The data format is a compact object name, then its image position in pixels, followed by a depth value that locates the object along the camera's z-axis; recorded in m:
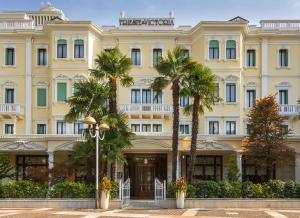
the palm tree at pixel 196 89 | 22.31
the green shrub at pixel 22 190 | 20.97
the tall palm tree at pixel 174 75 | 22.49
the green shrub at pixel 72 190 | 20.83
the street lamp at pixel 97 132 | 18.80
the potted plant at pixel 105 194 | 20.11
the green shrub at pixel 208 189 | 21.03
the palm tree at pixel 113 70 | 22.73
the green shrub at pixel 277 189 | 21.19
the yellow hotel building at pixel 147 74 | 28.98
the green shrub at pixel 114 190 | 20.63
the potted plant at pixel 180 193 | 20.42
